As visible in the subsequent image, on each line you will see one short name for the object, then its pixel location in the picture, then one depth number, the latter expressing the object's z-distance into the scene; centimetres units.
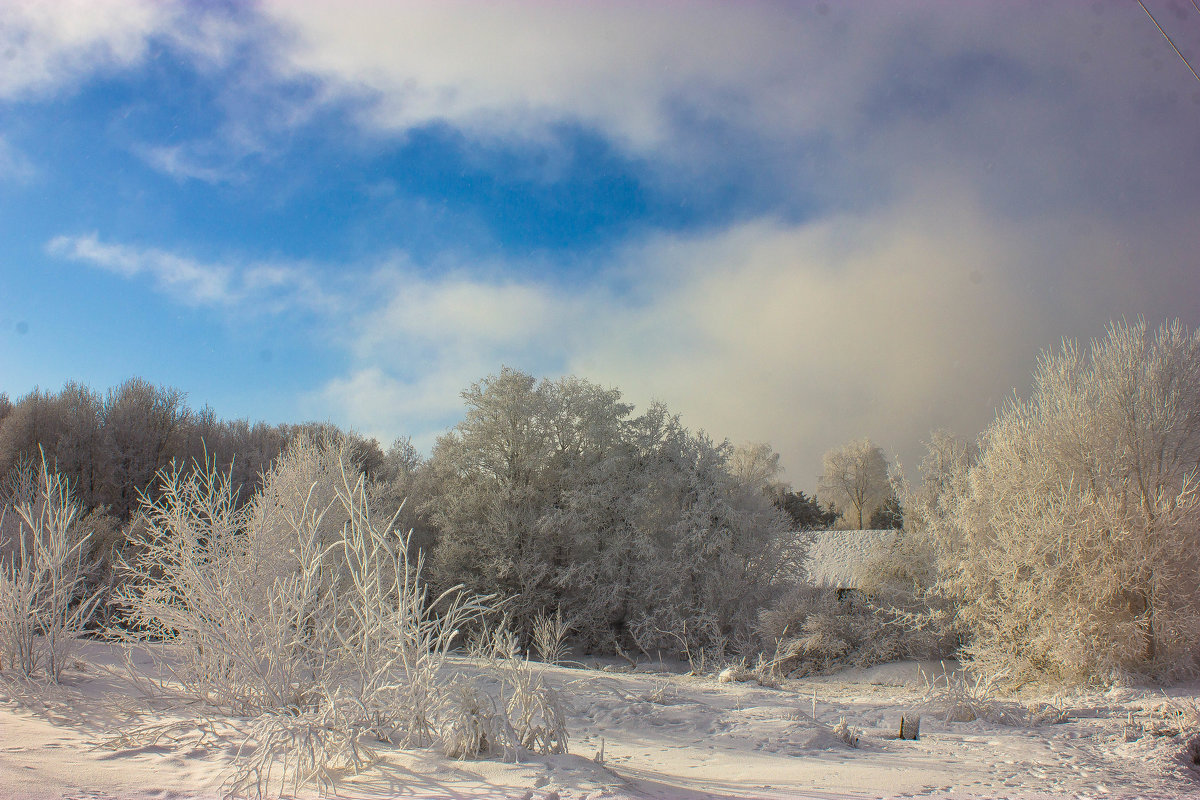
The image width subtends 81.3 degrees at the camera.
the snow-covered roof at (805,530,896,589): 3016
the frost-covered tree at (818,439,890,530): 4812
